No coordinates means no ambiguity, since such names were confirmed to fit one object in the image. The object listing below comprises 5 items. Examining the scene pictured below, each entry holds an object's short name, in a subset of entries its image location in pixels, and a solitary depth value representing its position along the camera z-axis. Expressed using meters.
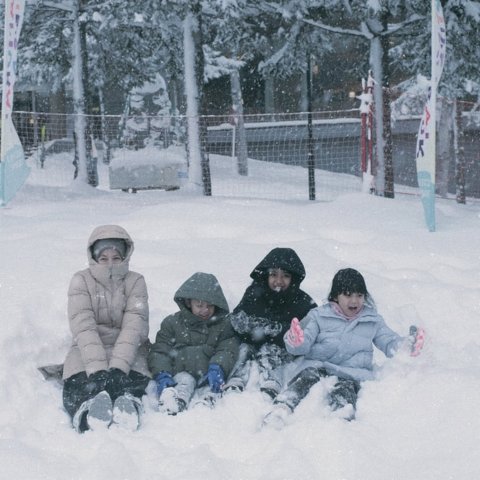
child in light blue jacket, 5.23
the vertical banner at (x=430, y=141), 10.13
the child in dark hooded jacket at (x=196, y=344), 5.29
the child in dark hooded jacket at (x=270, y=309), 5.70
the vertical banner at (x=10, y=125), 10.73
